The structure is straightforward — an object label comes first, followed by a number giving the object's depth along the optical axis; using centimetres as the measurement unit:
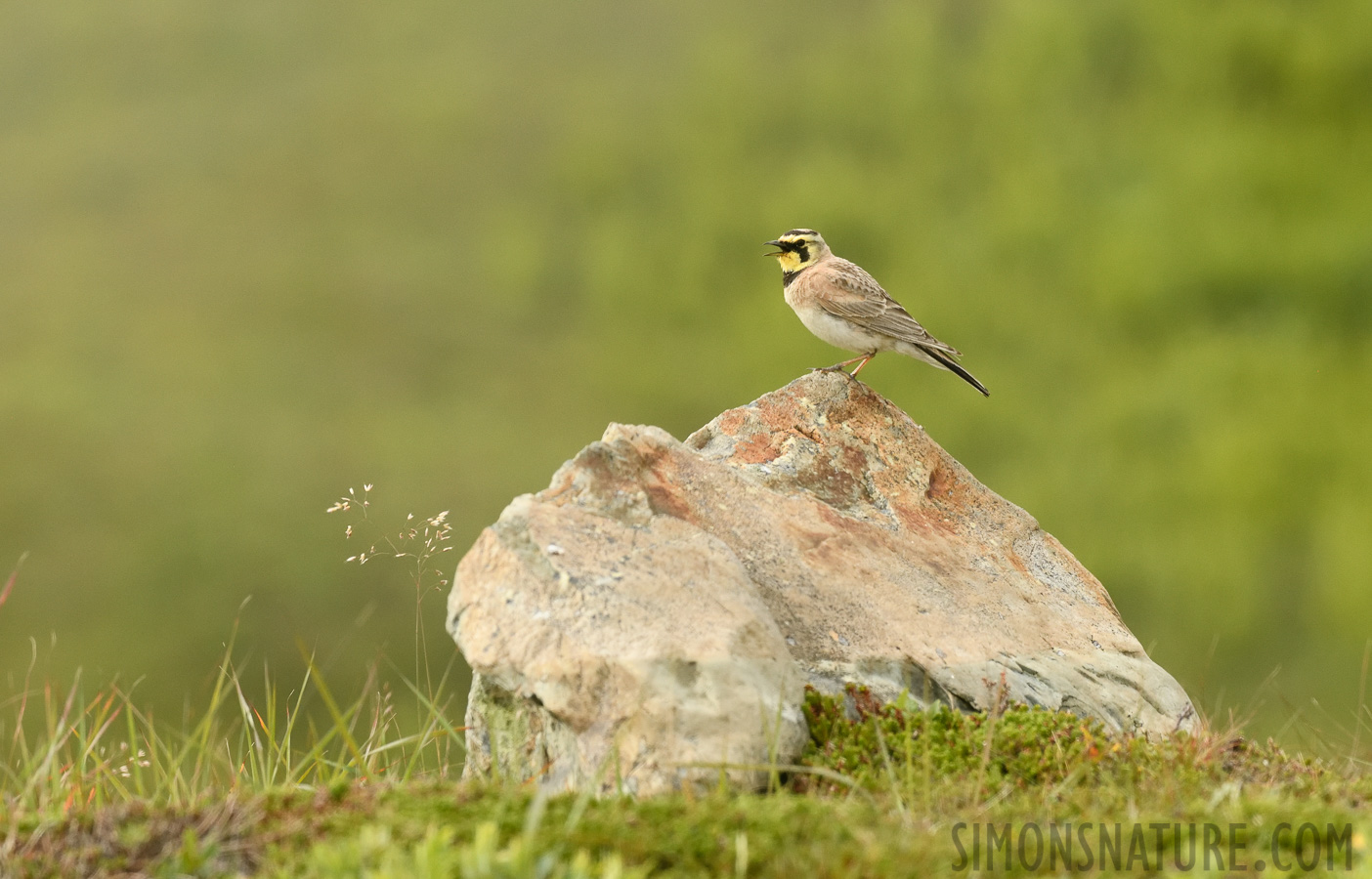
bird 1402
